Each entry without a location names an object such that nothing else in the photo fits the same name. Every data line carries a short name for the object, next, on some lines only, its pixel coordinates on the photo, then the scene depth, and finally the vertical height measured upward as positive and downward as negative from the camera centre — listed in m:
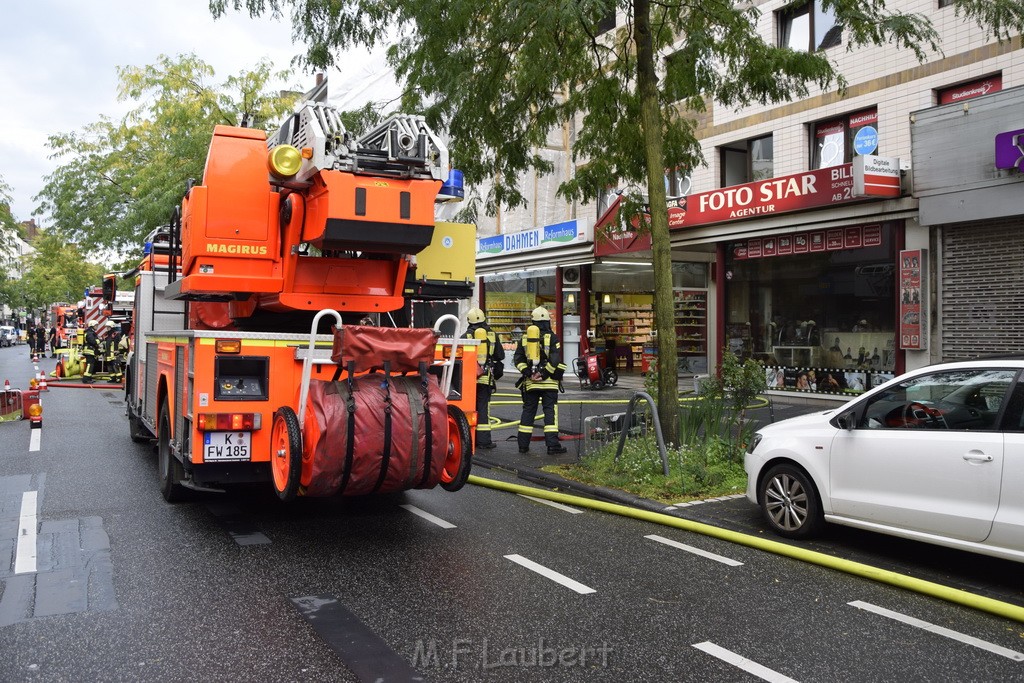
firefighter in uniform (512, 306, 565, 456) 10.70 -0.09
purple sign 12.41 +3.28
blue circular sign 16.47 +4.49
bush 8.34 -0.86
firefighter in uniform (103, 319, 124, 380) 25.27 +0.53
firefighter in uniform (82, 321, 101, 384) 24.42 +0.38
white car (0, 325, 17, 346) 64.36 +2.08
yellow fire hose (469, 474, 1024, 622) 5.04 -1.31
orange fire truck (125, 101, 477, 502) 5.81 +0.23
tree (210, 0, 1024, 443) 9.16 +3.55
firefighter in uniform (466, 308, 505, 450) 11.27 +0.08
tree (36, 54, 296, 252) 27.52 +7.62
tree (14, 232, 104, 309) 67.19 +7.25
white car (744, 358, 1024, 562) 5.33 -0.62
